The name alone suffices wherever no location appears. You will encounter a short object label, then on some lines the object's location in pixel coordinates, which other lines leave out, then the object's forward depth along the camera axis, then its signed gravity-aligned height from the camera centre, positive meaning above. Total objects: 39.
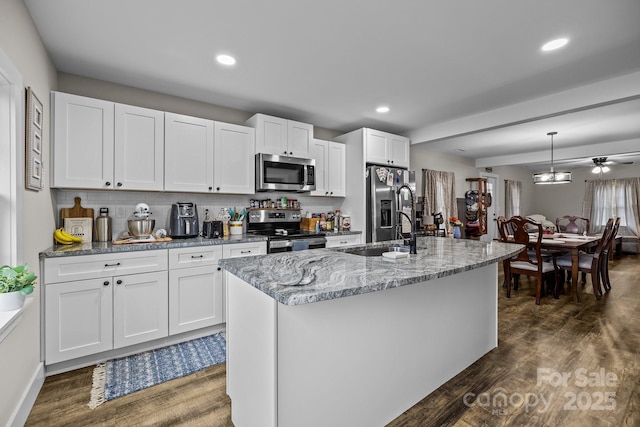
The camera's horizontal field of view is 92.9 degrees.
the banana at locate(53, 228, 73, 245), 2.45 -0.19
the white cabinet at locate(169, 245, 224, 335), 2.66 -0.68
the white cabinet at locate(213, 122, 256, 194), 3.29 +0.61
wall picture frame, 1.84 +0.47
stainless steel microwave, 3.51 +0.50
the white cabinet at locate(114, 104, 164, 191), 2.73 +0.61
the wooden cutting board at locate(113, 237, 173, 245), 2.62 -0.24
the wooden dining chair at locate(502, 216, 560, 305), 3.81 -0.66
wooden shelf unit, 7.02 +0.20
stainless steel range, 3.33 -0.19
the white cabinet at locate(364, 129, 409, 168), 4.18 +0.94
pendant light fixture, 5.15 +0.62
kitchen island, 1.27 -0.61
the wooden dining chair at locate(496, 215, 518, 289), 4.29 -0.33
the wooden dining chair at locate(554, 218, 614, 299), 3.99 -0.67
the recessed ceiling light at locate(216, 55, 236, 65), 2.49 +1.29
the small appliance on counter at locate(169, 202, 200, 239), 3.07 -0.07
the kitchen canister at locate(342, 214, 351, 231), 4.34 -0.12
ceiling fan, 6.31 +1.09
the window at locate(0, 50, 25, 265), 1.62 +0.23
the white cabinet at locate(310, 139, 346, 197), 4.14 +0.65
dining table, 3.95 -0.43
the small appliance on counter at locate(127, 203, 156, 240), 2.90 -0.09
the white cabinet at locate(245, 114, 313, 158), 3.54 +0.96
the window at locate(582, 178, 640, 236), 7.97 +0.29
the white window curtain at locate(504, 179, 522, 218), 8.31 +0.44
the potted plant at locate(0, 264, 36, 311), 1.32 -0.33
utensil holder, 3.43 -0.15
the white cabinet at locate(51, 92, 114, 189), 2.46 +0.61
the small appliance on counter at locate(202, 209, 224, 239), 3.18 -0.16
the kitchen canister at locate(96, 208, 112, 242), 2.77 -0.13
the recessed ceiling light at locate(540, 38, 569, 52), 2.23 +1.27
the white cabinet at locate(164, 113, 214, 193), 2.99 +0.62
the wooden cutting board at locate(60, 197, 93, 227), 2.66 +0.02
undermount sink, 2.25 -0.28
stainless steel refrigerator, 4.16 +0.15
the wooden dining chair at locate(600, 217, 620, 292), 4.25 -0.72
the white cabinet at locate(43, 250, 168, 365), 2.19 -0.68
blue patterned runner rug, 2.04 -1.17
